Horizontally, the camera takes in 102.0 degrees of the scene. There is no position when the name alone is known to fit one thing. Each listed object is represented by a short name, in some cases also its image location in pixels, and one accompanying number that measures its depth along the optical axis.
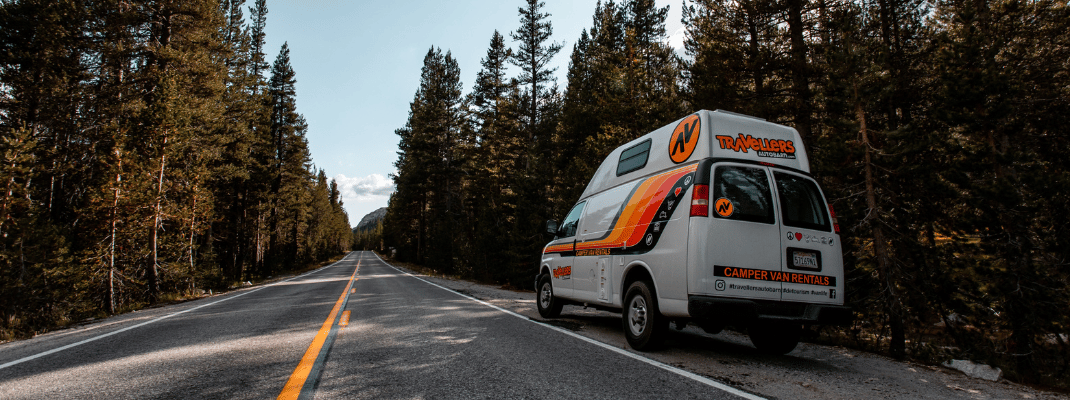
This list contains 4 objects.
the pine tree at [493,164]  23.11
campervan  4.56
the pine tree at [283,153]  35.16
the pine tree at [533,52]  27.50
